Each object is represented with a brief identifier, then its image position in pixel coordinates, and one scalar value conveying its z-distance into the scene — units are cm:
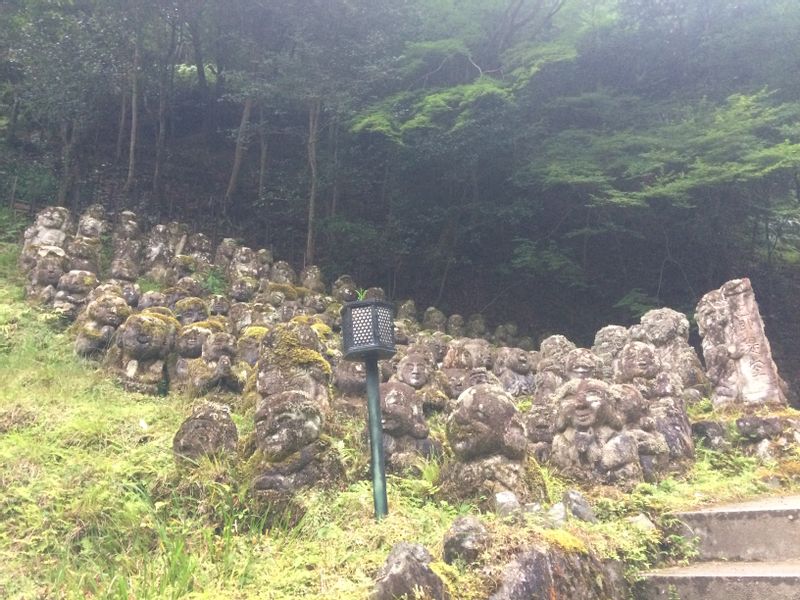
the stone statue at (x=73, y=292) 970
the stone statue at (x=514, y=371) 995
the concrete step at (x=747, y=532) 436
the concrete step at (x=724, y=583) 365
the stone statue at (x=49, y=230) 1207
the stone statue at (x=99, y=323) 836
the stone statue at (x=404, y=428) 588
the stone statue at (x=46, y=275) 999
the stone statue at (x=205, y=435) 478
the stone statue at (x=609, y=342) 968
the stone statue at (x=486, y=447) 473
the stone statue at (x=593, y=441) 518
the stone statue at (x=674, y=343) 854
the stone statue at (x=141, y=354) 787
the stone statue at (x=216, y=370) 766
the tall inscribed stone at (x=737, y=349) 744
